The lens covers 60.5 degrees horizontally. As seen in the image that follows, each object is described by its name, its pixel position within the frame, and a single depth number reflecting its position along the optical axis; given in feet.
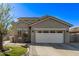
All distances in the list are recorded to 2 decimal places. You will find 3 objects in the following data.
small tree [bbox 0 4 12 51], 18.27
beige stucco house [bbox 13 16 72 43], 27.78
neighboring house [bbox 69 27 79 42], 31.42
